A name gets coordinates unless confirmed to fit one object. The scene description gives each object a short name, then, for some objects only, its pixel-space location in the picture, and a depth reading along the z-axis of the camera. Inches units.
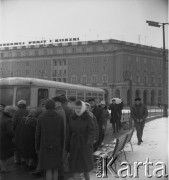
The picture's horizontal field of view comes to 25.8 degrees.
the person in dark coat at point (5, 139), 293.3
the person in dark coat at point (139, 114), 454.0
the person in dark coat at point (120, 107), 638.5
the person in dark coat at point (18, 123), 295.7
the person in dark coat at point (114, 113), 607.2
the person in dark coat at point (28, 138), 292.8
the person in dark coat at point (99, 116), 395.3
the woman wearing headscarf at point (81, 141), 239.1
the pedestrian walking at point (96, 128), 248.5
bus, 561.9
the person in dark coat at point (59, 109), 261.0
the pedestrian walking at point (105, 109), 452.0
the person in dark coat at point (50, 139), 236.2
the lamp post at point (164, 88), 724.8
